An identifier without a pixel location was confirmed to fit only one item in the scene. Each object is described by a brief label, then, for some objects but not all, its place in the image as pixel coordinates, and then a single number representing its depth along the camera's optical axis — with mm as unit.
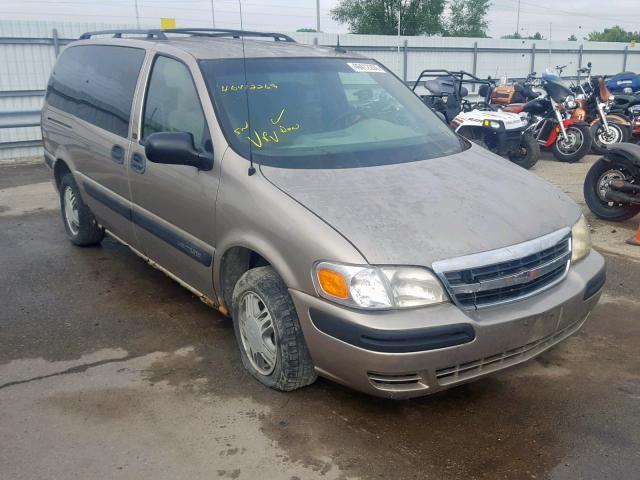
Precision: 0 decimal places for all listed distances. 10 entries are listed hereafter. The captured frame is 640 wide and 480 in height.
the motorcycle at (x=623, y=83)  14492
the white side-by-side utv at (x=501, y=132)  9750
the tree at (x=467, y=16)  54406
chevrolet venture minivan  2803
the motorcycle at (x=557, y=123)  10586
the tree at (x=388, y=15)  45875
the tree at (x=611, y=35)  69088
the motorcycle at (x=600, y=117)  11172
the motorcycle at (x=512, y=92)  12016
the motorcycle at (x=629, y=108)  11551
